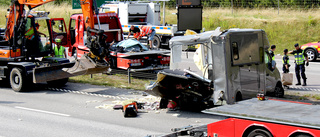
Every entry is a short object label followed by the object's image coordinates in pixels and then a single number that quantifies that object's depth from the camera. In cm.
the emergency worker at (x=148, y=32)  2643
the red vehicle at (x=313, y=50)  2484
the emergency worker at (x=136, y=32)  2586
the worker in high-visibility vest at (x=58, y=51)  1963
